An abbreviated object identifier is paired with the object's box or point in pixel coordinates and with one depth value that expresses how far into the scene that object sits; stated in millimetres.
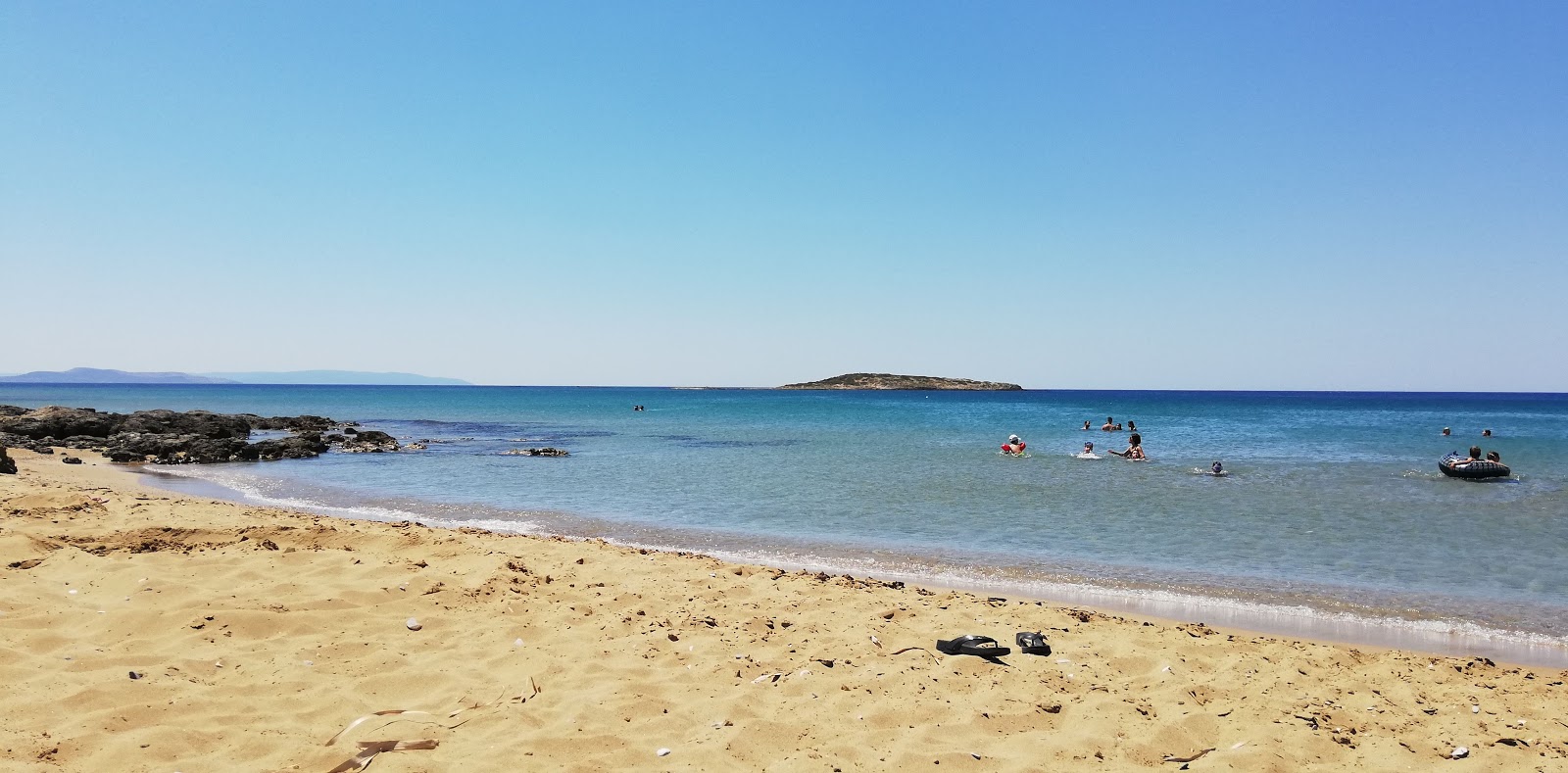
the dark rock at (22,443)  26364
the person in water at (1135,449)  27453
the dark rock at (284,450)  26562
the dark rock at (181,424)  30391
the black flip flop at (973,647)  6480
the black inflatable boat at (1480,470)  21922
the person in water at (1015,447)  28953
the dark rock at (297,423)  40594
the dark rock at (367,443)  30812
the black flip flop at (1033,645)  6738
